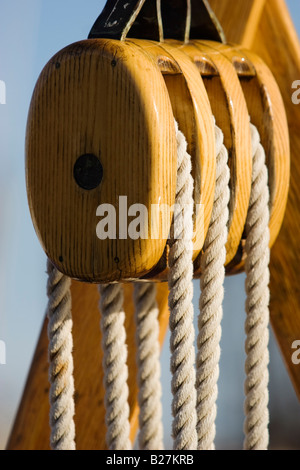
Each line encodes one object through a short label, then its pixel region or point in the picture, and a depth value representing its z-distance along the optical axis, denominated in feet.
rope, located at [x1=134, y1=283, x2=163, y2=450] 3.41
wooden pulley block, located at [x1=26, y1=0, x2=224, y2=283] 2.90
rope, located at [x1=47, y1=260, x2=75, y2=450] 3.14
